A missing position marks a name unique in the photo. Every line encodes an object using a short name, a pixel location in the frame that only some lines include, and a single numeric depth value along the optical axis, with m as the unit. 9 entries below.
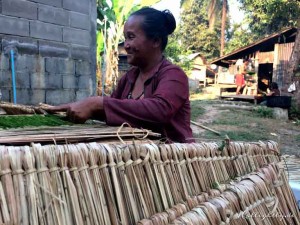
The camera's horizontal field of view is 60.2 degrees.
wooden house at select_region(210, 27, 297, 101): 10.84
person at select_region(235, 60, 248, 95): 12.31
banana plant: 6.19
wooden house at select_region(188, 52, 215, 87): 18.28
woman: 0.90
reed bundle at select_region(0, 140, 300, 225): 0.44
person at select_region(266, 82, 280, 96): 9.18
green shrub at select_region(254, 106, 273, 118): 7.37
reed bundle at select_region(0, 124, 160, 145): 0.56
